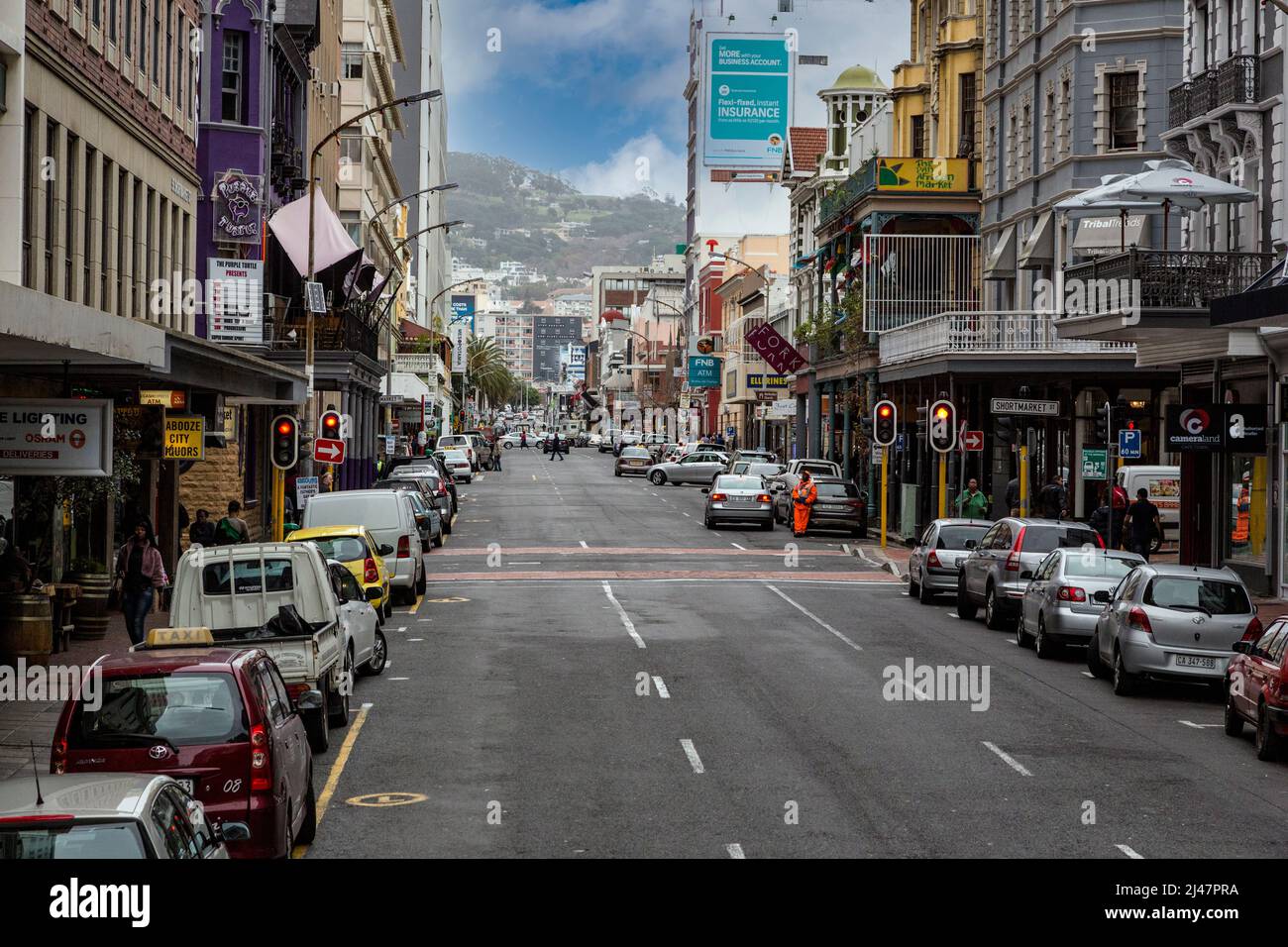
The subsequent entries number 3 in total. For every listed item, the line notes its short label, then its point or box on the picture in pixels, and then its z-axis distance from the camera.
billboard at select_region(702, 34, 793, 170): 143.88
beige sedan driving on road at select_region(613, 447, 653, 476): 84.94
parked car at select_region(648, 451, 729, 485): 77.31
